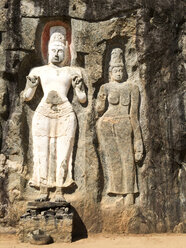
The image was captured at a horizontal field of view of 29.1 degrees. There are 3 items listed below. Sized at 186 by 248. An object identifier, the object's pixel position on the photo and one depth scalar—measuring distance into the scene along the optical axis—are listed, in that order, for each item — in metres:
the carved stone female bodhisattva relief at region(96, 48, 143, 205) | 6.64
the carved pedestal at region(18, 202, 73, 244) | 5.83
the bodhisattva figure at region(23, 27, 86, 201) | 6.67
